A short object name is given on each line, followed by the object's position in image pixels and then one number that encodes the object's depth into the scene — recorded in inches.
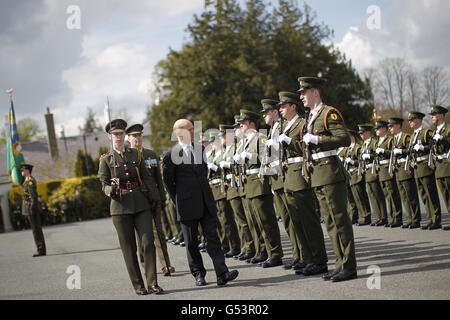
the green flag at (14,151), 742.5
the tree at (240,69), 1227.9
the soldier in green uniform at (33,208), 549.0
